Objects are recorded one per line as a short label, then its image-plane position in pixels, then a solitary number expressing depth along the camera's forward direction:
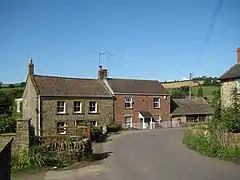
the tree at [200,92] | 46.94
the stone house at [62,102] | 25.50
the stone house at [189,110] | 33.98
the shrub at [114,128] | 27.42
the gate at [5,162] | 4.48
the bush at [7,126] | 18.96
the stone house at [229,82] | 19.69
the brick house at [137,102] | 30.35
